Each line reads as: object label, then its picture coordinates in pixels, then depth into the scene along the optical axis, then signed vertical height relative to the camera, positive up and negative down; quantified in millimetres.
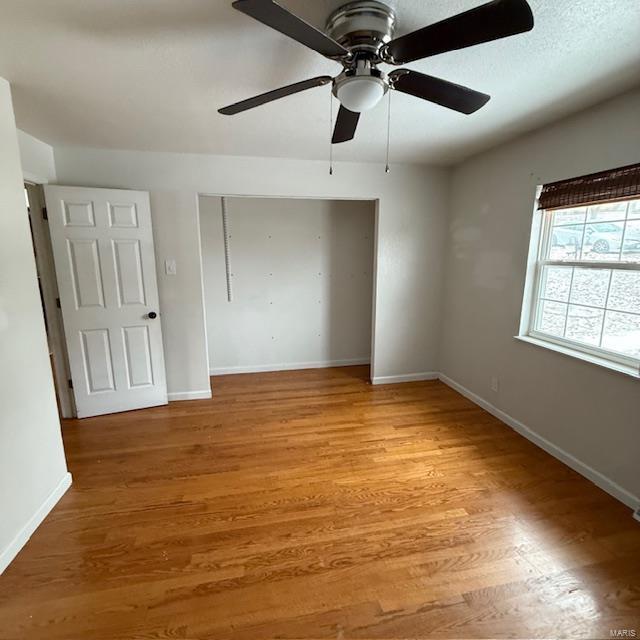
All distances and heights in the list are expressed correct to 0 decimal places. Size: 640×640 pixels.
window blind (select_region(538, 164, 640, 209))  1813 +450
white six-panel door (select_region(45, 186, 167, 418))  2658 -291
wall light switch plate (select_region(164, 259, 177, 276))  3031 -59
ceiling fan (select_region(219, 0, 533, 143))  930 +719
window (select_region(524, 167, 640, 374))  1919 -135
